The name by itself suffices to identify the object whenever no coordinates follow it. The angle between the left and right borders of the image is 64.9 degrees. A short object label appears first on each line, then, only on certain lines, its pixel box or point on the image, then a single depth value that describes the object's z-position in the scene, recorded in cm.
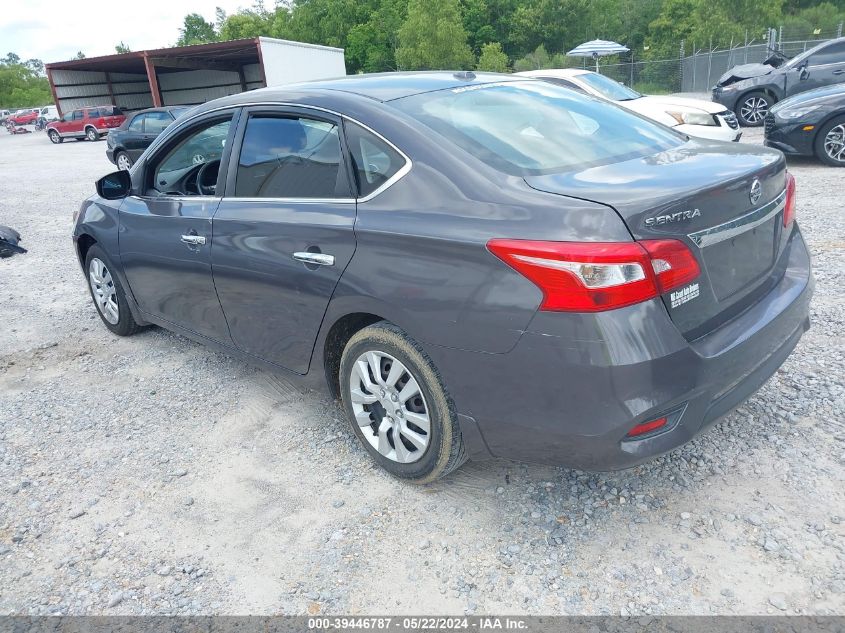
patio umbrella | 2742
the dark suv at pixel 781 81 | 1293
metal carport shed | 3070
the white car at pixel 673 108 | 912
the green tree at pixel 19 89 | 8375
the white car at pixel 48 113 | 4678
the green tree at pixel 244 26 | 7000
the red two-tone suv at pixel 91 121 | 3188
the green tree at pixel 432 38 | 4356
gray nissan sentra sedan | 220
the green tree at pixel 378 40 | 5622
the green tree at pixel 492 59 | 4269
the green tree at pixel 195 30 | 9662
